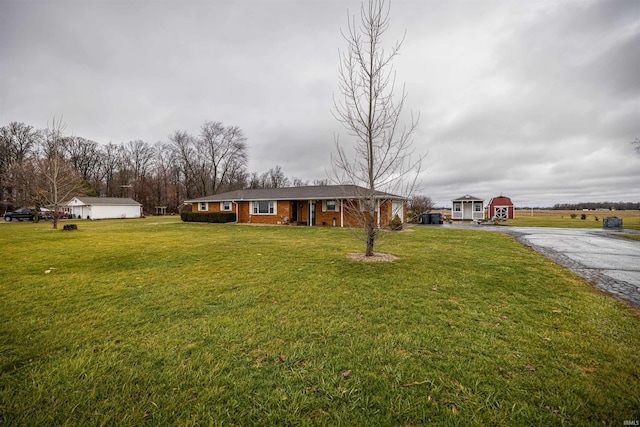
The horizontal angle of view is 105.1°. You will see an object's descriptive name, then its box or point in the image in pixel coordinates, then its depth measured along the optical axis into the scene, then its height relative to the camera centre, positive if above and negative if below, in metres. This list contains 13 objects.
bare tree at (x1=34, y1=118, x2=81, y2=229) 17.72 +3.86
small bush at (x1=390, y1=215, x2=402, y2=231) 17.28 -0.82
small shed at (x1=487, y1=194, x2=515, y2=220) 33.44 +0.70
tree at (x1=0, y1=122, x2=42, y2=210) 35.56 +9.77
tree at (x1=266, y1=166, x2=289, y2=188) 54.84 +8.14
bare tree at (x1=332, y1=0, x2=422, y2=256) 7.13 +3.04
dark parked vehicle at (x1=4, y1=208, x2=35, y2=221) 29.23 -0.06
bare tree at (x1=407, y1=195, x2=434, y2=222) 27.43 +0.89
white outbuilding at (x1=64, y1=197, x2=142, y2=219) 35.09 +0.92
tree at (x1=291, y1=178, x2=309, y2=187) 60.06 +7.76
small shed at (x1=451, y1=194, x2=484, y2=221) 30.50 +0.51
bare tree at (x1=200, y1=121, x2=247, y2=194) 42.22 +11.45
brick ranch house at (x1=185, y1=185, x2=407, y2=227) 20.69 +0.63
